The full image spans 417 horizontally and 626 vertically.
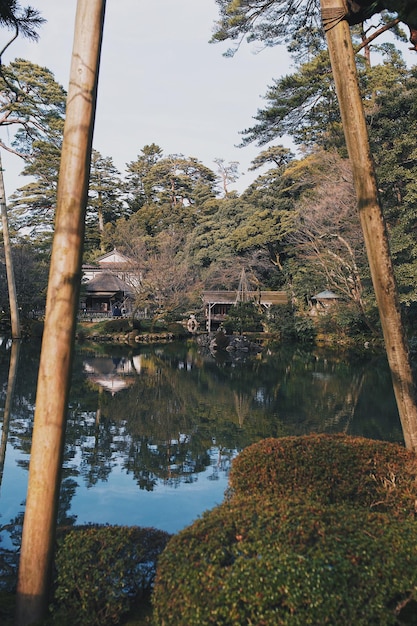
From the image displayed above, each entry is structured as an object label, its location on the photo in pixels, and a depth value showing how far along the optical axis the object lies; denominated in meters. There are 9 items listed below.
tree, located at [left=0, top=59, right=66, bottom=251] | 18.61
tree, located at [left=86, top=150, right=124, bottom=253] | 40.72
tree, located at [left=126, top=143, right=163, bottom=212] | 43.22
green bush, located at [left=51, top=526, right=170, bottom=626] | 2.42
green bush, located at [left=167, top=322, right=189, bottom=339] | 26.31
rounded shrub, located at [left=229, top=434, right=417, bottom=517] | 3.24
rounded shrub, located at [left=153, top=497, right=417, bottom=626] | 1.79
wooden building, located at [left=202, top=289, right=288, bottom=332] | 27.23
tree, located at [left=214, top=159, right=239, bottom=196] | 43.47
